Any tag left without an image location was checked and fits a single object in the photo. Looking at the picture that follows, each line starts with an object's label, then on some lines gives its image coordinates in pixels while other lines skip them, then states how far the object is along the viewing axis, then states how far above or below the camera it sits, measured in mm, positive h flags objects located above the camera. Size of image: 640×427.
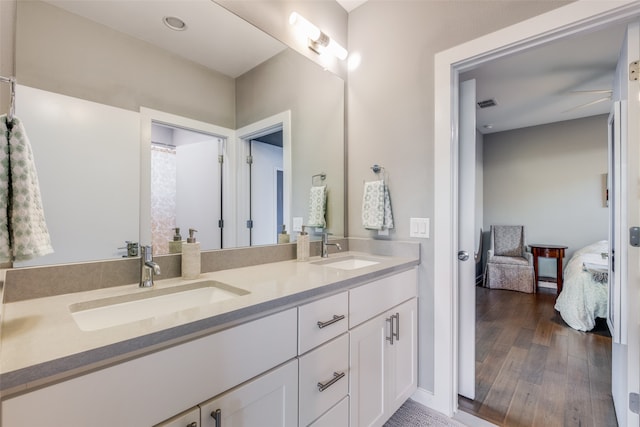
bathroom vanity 576 -365
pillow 4578 -409
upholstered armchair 4129 -677
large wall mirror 968 +382
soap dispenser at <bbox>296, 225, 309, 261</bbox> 1695 -187
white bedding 2748 -817
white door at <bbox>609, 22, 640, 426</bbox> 1222 -59
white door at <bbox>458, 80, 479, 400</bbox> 1676 -150
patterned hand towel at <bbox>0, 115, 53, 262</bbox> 668 +42
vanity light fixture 1706 +1111
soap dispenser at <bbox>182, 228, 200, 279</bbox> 1192 -183
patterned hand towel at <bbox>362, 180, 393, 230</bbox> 1808 +43
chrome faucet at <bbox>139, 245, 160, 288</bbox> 1061 -196
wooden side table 4059 -571
